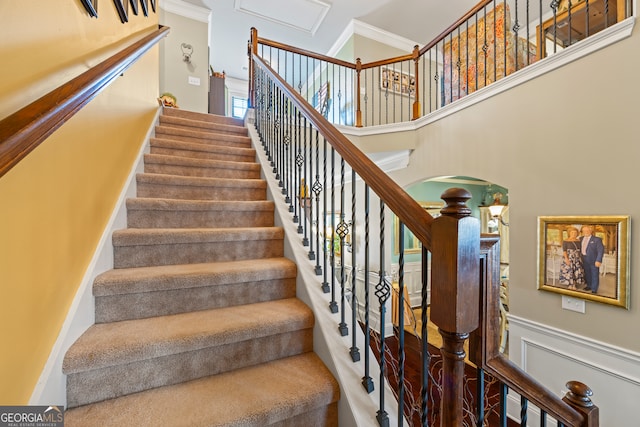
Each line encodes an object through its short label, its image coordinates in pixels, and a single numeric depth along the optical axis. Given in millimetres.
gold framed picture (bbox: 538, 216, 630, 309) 1727
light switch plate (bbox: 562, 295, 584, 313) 1944
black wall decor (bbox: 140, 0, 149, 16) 1871
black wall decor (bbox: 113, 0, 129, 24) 1432
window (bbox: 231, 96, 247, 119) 7430
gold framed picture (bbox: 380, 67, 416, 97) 4898
